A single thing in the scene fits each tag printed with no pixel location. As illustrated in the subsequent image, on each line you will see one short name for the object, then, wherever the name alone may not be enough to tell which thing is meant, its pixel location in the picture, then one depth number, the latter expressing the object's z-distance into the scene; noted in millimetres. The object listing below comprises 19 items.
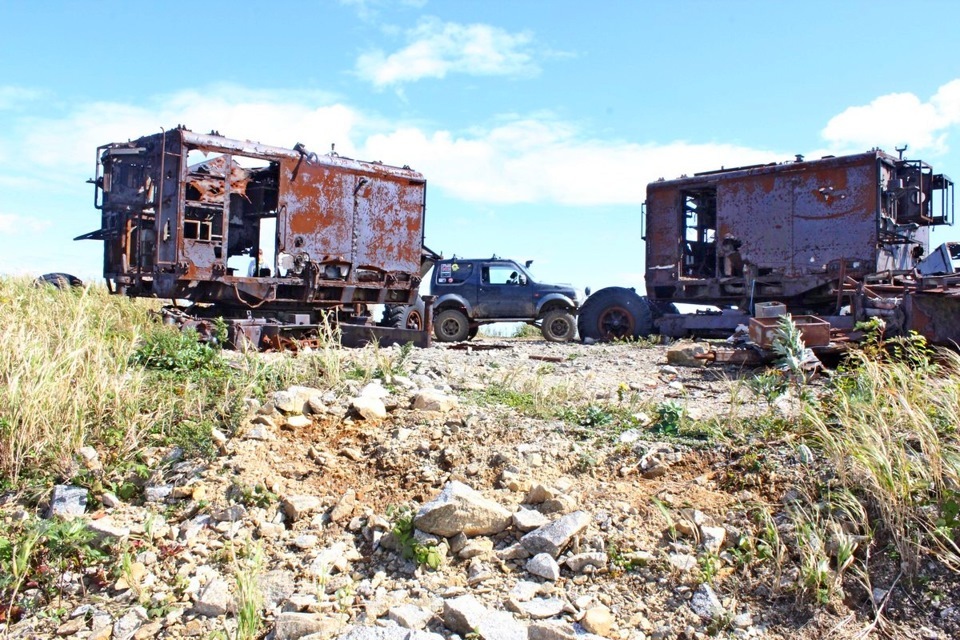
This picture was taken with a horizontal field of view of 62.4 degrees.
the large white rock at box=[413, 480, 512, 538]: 3652
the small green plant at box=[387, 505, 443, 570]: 3508
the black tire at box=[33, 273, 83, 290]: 10012
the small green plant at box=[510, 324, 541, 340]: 18177
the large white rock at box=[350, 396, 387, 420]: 5090
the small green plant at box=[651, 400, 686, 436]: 4723
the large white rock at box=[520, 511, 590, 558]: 3496
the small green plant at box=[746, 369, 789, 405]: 4879
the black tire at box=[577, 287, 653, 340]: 13102
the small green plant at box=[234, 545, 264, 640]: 3137
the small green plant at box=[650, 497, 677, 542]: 3584
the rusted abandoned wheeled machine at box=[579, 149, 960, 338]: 11789
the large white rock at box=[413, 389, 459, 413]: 5156
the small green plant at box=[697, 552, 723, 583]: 3312
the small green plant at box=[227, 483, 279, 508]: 4070
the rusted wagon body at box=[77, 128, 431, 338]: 10203
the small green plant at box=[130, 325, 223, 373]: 6055
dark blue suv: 15297
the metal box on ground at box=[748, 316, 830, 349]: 7574
